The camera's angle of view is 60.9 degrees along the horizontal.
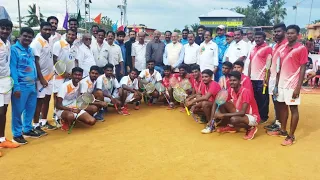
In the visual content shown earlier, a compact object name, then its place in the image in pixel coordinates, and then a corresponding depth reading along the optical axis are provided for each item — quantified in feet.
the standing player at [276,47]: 19.33
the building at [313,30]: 112.23
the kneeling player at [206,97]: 21.22
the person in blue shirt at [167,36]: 30.91
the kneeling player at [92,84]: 21.53
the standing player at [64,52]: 20.63
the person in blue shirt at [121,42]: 27.94
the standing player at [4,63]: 15.31
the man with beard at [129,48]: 29.54
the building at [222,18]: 187.61
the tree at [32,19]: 151.07
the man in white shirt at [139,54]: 28.78
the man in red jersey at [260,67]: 21.36
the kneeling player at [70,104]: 19.83
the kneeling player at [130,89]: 25.67
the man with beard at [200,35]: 30.83
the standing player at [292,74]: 17.39
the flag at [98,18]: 63.18
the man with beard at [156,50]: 28.68
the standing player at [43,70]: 18.58
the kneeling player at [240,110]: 18.76
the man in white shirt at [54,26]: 21.83
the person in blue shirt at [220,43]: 28.84
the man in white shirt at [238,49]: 25.98
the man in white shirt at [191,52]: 27.96
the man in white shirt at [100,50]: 24.62
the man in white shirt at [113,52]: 25.67
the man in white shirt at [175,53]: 28.37
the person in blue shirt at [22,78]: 16.52
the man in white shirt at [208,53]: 26.71
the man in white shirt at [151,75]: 27.12
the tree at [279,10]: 187.89
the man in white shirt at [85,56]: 22.66
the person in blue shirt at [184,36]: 30.78
